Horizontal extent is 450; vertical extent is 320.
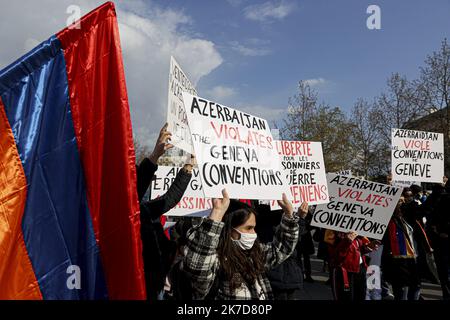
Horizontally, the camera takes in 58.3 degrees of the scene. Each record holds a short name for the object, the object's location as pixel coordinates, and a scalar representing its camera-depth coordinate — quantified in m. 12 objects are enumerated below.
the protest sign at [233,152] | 2.88
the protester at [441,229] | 7.39
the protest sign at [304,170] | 5.25
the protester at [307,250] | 9.62
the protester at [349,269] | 5.91
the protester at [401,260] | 6.12
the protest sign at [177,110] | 3.90
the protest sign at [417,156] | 7.43
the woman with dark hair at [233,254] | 2.40
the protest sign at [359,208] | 5.32
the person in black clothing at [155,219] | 3.04
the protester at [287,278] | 3.28
